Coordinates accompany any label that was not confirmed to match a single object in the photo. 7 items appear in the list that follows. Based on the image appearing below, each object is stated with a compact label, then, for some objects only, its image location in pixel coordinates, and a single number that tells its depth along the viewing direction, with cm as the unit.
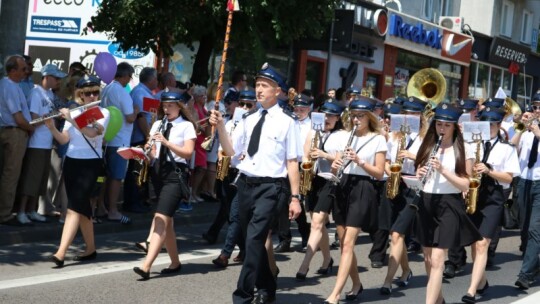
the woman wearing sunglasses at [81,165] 955
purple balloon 1320
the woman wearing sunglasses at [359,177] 884
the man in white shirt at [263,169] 781
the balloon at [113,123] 1036
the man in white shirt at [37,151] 1149
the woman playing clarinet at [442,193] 822
